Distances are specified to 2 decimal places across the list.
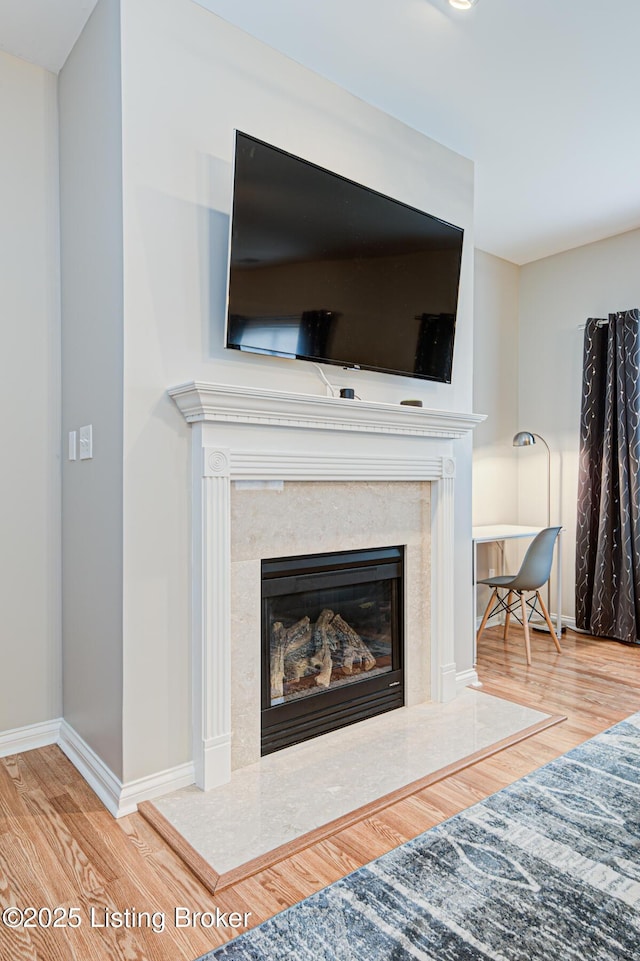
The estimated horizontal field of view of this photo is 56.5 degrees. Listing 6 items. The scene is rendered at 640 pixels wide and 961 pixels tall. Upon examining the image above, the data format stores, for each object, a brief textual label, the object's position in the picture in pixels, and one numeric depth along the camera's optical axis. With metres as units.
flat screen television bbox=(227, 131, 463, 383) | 2.12
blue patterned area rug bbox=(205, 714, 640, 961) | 1.38
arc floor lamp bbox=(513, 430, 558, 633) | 4.11
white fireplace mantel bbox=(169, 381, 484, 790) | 2.03
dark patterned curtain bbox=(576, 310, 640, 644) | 3.86
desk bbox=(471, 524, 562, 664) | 3.66
